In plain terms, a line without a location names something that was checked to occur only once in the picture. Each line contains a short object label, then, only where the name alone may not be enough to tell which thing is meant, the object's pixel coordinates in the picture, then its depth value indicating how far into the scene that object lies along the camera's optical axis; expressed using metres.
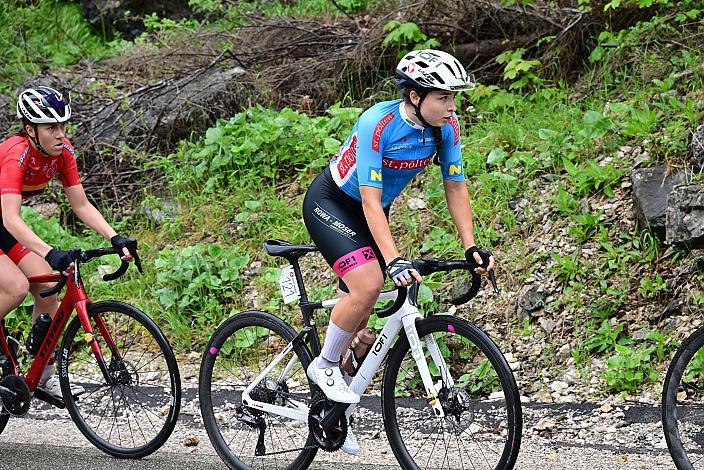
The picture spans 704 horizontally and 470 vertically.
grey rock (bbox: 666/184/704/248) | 12.47
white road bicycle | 8.43
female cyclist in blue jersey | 8.54
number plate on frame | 9.54
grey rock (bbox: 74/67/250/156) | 20.45
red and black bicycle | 10.36
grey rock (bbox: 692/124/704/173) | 13.60
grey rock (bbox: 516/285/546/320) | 13.41
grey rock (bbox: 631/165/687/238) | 13.35
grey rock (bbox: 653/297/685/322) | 12.52
